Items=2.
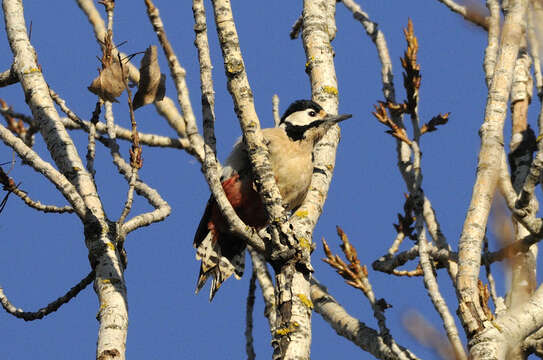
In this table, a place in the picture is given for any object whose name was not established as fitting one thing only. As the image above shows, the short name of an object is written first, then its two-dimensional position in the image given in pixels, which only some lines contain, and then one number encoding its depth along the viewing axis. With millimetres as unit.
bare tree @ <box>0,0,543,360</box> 6906
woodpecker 11453
